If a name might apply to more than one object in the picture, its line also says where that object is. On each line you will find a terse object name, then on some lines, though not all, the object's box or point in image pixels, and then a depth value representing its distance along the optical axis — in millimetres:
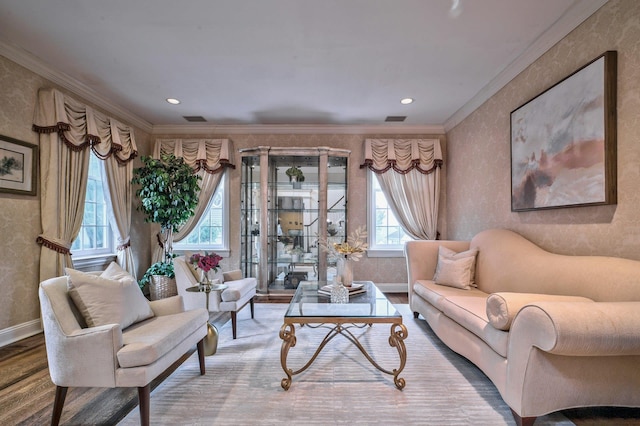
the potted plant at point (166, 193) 3959
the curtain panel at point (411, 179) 4688
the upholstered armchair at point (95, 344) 1551
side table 2482
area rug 1729
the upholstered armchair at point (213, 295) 2947
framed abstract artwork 1982
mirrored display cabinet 4547
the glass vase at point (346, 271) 2775
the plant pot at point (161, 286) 4023
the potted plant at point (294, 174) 4605
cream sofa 1367
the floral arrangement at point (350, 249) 2753
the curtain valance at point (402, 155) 4668
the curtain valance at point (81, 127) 2963
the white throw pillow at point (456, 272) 2984
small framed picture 2645
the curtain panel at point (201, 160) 4648
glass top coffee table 2027
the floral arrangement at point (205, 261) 2500
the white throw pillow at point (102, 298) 1686
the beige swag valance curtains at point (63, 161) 2963
